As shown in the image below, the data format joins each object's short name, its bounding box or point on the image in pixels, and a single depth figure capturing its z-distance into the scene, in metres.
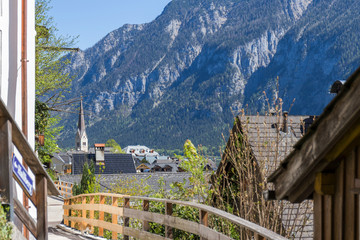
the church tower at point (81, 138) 187.25
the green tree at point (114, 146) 139.00
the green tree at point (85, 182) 22.72
